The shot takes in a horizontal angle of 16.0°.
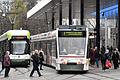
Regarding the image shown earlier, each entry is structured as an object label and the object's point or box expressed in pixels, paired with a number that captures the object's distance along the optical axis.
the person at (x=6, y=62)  27.11
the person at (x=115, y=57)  32.81
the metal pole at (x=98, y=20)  41.40
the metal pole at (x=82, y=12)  45.29
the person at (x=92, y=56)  35.37
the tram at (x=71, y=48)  28.52
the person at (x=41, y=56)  34.19
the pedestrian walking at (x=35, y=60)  26.88
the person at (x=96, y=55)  34.67
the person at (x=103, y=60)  31.65
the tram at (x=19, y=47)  37.88
